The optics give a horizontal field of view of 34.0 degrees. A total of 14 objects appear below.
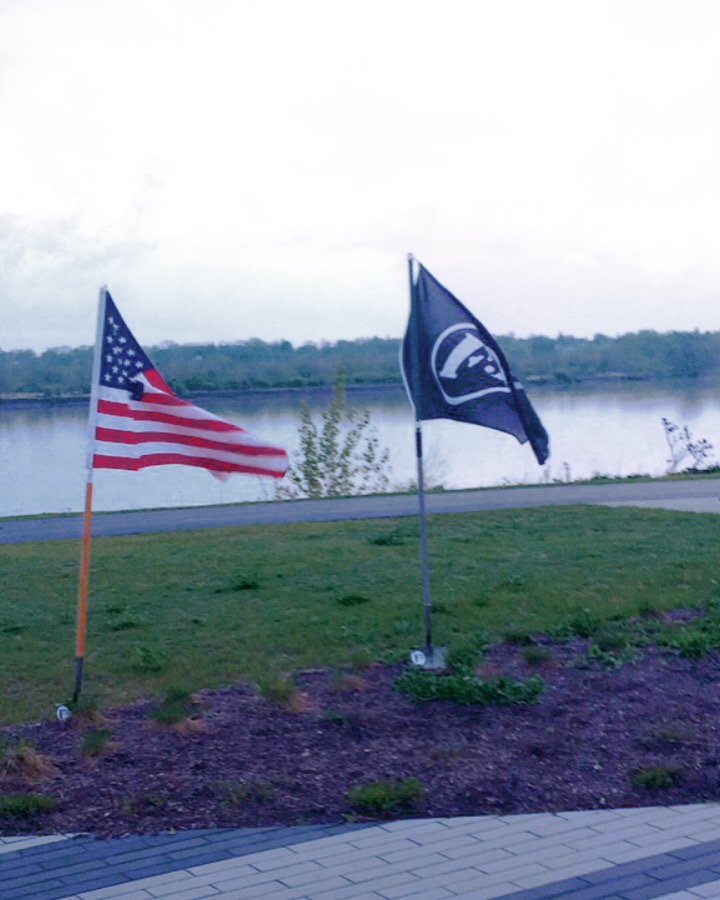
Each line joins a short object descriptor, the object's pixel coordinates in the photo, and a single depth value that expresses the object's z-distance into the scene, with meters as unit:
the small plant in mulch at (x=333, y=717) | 6.68
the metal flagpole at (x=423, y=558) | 7.84
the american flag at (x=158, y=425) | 7.21
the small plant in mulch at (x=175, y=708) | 6.64
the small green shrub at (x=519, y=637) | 8.54
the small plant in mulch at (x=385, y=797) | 5.48
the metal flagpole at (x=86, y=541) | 7.11
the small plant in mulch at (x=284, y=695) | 6.94
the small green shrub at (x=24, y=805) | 5.46
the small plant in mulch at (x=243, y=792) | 5.61
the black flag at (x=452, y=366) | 7.77
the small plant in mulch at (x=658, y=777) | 5.74
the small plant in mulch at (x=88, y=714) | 6.82
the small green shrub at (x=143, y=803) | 5.50
